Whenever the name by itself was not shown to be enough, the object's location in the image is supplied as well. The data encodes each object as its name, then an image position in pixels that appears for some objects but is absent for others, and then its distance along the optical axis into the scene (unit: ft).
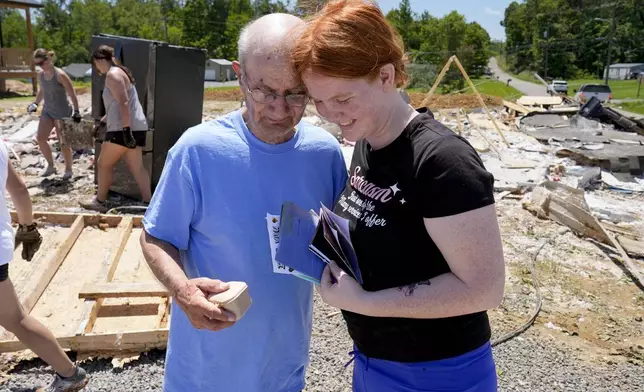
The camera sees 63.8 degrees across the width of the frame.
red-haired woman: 4.51
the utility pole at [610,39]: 171.49
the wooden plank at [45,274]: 13.64
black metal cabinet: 23.35
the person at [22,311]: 9.75
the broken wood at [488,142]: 42.57
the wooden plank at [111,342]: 11.91
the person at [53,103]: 27.96
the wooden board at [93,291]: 12.40
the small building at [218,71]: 187.83
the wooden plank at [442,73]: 38.95
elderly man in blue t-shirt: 5.32
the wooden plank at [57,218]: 20.18
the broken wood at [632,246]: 22.98
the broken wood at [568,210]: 24.00
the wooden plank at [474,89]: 40.96
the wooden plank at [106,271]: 12.80
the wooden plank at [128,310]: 14.23
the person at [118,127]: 21.72
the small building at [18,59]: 91.04
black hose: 15.23
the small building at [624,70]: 219.51
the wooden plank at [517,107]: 68.14
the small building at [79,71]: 179.68
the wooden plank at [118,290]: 13.43
